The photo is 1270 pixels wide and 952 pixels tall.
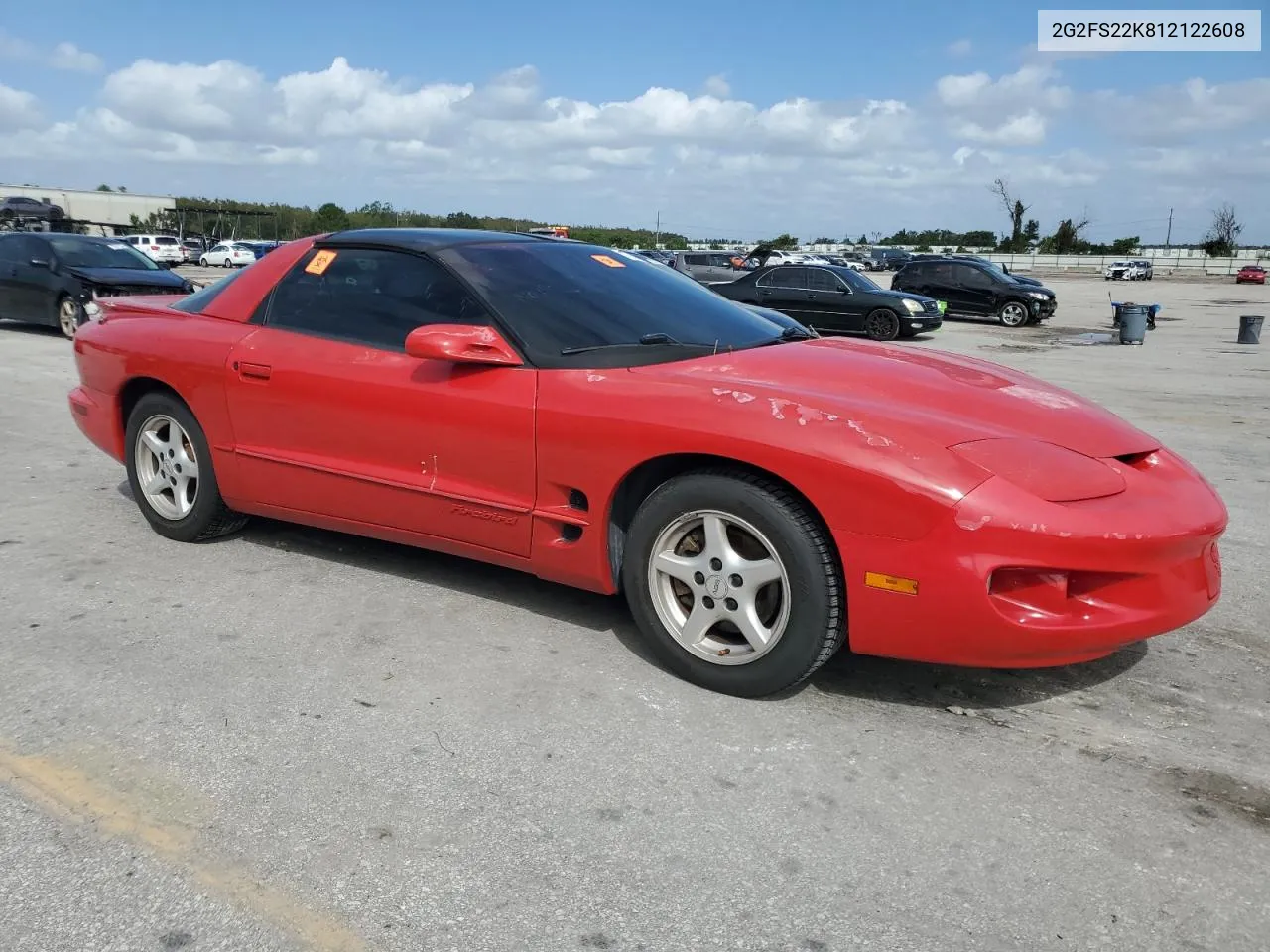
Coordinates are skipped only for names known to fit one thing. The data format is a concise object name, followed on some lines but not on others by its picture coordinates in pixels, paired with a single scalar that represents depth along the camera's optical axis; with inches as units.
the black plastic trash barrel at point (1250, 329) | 711.1
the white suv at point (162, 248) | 1540.4
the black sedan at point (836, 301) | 728.3
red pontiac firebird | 113.0
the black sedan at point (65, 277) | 510.3
